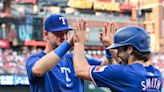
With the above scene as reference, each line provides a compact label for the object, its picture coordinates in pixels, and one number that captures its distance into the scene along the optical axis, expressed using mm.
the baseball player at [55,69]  8165
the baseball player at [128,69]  6352
